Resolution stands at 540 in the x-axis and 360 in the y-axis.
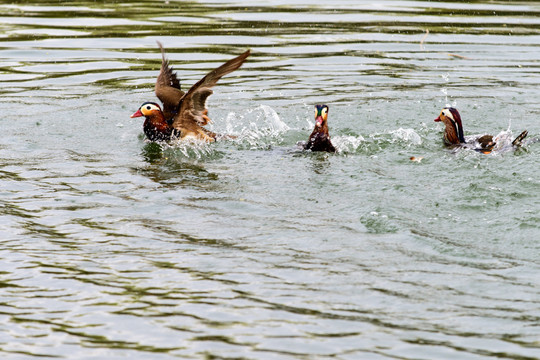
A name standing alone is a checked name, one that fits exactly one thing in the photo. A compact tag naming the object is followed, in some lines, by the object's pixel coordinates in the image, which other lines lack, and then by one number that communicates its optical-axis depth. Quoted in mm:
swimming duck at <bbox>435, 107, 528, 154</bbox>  19687
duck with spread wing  21312
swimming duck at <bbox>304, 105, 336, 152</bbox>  19719
